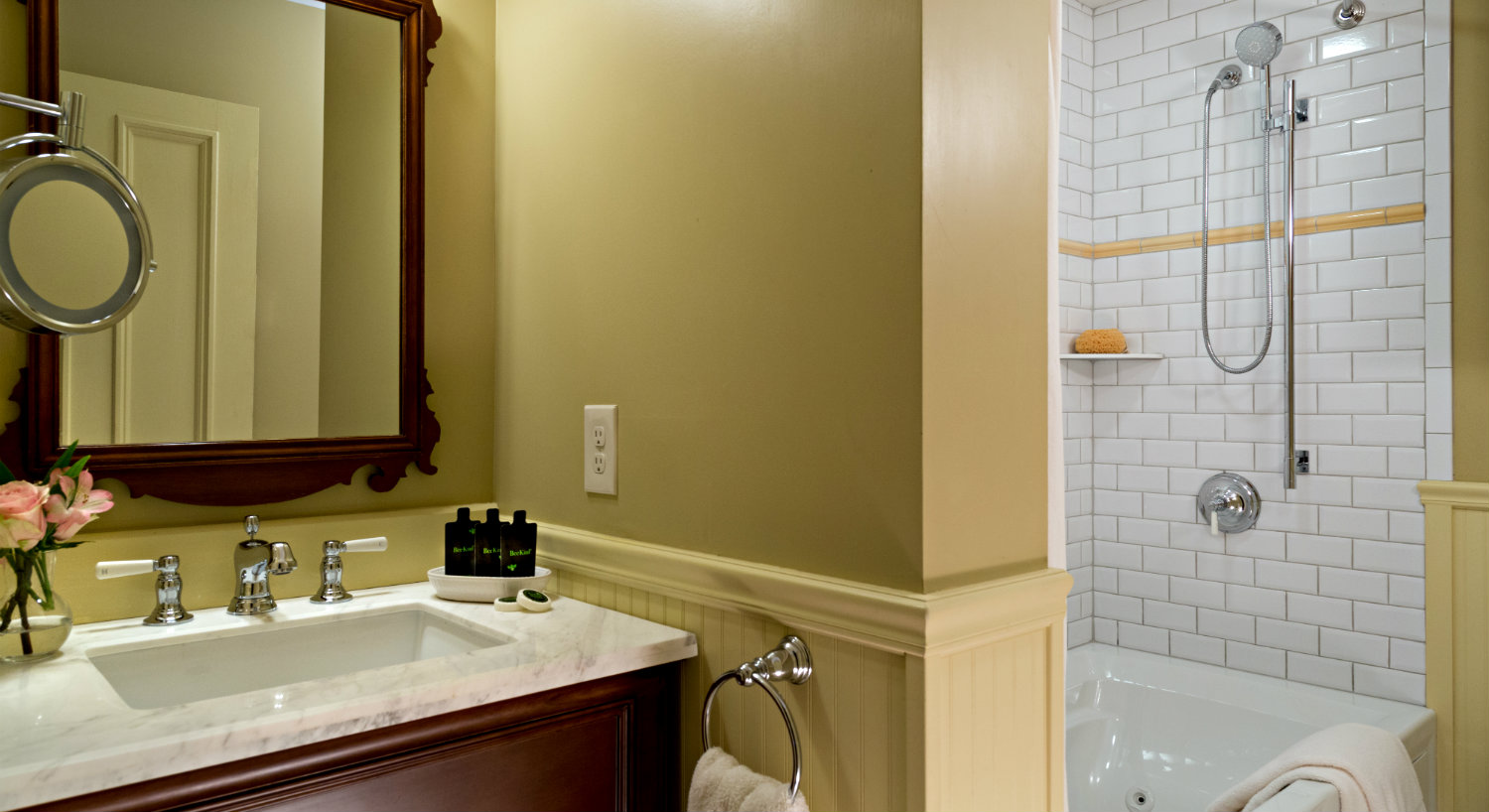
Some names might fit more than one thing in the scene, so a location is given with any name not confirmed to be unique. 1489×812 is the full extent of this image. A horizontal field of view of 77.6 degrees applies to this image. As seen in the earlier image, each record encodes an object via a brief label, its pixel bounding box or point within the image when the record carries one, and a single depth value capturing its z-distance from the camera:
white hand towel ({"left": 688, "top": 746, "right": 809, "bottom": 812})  1.07
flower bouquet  1.09
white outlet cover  1.43
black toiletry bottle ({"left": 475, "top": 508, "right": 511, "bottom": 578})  1.49
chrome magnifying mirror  1.22
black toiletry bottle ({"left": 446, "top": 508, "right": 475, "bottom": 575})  1.50
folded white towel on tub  1.78
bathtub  2.33
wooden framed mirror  1.34
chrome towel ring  1.11
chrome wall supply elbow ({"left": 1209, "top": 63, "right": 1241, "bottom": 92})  2.55
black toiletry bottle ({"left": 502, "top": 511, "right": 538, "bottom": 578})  1.48
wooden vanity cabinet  0.95
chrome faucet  1.38
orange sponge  2.73
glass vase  1.13
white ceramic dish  1.46
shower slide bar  2.41
